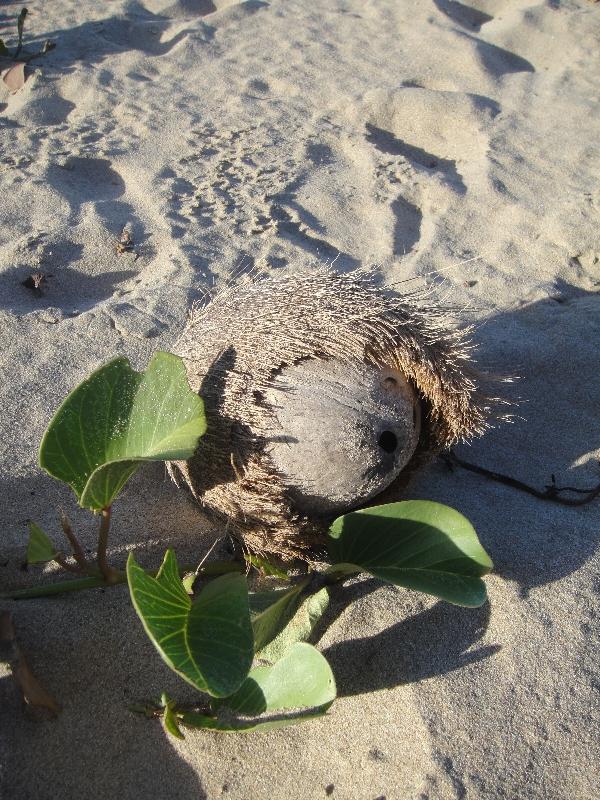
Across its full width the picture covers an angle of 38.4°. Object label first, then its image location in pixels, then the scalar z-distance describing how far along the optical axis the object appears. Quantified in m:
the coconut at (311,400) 0.48
